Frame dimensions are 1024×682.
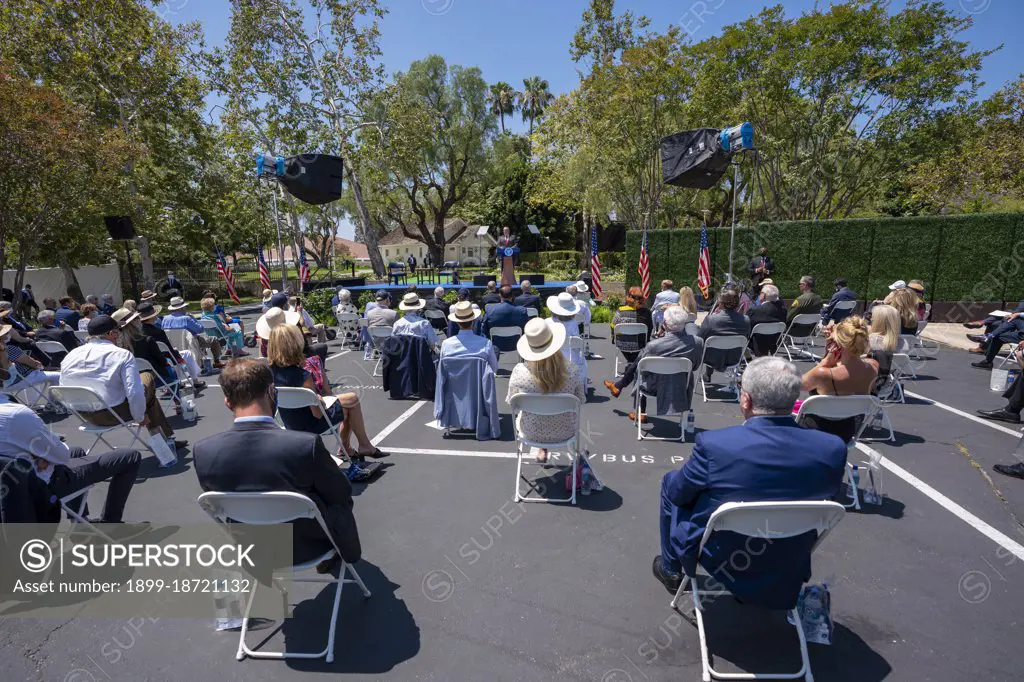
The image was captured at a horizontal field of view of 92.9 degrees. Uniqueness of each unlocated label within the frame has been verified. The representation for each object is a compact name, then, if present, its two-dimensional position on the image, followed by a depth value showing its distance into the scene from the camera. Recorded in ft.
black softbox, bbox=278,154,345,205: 39.47
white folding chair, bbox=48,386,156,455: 14.24
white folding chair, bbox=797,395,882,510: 12.03
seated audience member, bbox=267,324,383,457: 13.88
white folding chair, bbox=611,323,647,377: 23.76
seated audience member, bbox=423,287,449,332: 31.76
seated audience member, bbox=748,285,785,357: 25.24
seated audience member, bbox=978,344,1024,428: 18.83
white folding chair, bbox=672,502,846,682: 6.89
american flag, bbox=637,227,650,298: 44.29
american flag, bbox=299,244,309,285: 49.01
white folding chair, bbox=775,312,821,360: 27.43
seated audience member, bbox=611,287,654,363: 23.95
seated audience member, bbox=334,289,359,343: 35.50
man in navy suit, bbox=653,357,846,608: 7.38
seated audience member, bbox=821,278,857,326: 29.66
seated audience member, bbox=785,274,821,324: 27.37
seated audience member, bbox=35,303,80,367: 25.61
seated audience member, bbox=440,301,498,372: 17.52
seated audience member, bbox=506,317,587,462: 13.33
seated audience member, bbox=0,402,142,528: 9.09
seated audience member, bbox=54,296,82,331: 30.32
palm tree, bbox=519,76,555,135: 195.31
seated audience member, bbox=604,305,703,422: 17.37
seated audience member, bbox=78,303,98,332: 28.37
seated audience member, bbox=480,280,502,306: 31.07
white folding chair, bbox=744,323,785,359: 24.40
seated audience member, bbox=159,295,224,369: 26.86
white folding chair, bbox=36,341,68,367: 24.62
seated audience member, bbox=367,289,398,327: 26.61
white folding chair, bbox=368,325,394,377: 25.36
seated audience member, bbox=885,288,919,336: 24.50
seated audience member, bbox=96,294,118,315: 36.70
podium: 59.72
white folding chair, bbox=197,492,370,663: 7.52
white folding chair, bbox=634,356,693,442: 16.61
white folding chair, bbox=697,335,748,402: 20.03
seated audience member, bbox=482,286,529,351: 25.54
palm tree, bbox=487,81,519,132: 189.16
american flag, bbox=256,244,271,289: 43.50
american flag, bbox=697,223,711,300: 40.86
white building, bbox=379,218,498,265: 189.67
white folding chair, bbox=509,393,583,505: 12.73
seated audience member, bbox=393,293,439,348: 22.06
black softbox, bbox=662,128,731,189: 32.71
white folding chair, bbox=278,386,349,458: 13.25
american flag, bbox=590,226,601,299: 47.97
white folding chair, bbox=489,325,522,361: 24.79
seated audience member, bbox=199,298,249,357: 29.65
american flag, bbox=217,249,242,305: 62.08
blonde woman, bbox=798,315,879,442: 12.71
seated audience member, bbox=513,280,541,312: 31.14
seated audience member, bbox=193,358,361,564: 7.88
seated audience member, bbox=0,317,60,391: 18.75
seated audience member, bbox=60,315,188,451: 14.84
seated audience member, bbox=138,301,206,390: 20.62
